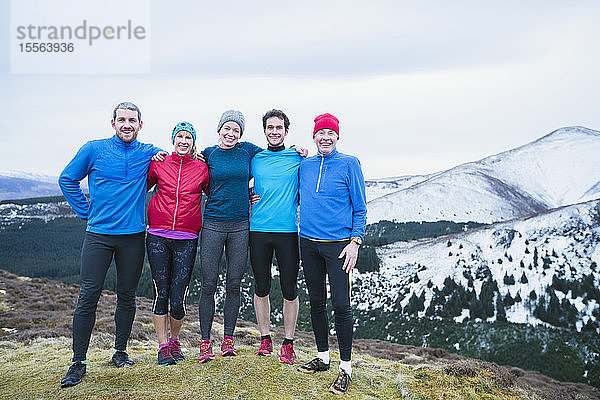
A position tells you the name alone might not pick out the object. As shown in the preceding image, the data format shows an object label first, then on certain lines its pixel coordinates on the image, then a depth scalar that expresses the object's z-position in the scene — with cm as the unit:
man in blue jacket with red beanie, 587
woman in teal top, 621
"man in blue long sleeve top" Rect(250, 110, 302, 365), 632
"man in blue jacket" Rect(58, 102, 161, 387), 575
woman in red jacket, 602
